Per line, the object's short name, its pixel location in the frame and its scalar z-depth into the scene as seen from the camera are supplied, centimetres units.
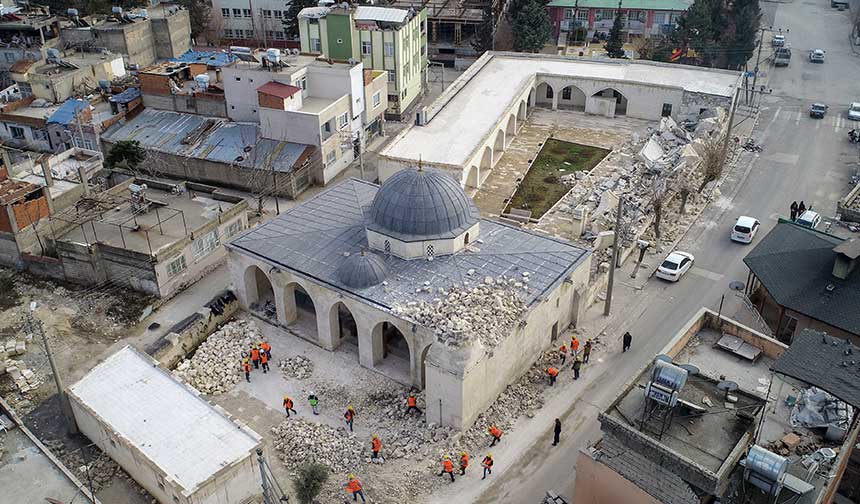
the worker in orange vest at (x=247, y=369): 3669
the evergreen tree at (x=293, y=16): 7756
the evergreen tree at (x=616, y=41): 7462
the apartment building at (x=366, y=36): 6369
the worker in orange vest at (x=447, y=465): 3086
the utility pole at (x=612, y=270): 3762
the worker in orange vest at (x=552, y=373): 3600
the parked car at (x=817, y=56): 7900
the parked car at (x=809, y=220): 4678
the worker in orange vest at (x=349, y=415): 3372
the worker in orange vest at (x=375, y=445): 3195
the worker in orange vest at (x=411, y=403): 3406
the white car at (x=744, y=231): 4759
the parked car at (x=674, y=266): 4388
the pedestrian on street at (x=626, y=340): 3838
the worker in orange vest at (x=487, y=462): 3116
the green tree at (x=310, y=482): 2856
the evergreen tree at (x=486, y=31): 7688
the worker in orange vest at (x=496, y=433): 3262
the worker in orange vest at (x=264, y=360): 3722
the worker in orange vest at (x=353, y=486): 2962
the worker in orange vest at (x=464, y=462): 3150
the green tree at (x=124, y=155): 5222
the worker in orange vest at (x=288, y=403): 3438
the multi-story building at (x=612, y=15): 8194
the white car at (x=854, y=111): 6422
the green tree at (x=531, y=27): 7481
